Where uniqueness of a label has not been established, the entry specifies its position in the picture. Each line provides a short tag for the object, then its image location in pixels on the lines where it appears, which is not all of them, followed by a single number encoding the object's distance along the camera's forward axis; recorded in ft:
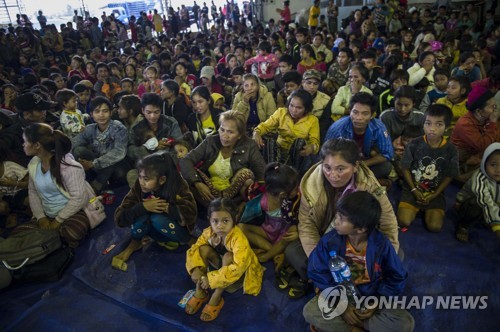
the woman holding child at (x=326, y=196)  6.57
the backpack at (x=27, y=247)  8.22
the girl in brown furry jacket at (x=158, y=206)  8.00
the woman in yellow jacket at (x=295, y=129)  10.73
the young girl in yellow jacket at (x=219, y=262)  7.07
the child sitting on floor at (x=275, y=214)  7.79
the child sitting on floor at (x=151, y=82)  17.87
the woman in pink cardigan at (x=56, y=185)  8.89
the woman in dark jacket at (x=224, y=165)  9.74
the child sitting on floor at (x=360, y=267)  5.58
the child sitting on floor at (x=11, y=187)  10.10
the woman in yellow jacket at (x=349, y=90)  12.98
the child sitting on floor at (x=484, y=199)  8.28
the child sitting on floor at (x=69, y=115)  12.83
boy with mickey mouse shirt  8.98
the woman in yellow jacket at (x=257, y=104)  14.01
